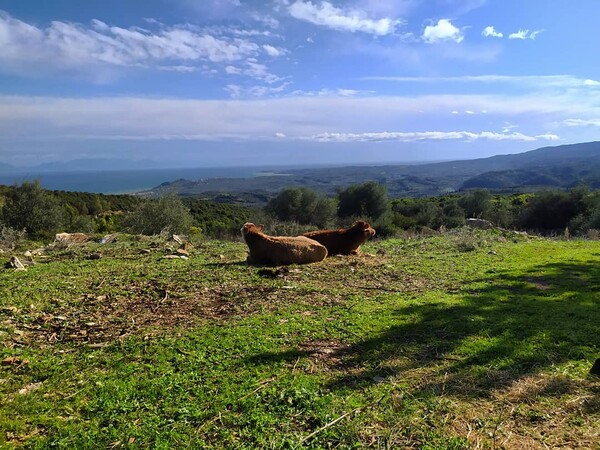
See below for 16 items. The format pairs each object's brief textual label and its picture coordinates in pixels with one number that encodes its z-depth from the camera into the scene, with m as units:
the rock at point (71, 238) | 14.90
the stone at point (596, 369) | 4.56
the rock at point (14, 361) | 4.72
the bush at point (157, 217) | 26.42
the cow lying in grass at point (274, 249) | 11.32
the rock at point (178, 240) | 14.96
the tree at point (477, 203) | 52.34
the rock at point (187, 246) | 13.87
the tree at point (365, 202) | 51.81
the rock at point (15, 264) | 10.03
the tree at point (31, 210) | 30.75
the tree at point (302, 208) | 46.47
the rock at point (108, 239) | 16.23
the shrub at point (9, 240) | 14.55
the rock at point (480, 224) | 24.05
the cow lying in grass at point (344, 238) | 13.18
